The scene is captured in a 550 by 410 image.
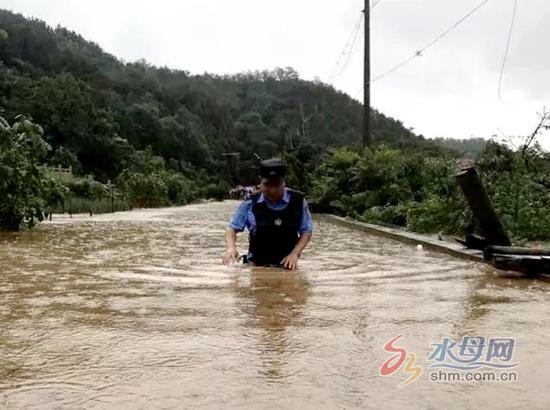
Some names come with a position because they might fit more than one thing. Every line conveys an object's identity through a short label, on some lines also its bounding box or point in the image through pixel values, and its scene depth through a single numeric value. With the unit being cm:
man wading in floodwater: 646
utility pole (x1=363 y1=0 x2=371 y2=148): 2427
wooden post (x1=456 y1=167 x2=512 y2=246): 884
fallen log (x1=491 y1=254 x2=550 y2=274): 734
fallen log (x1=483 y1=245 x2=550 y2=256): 771
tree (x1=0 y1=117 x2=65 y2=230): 1355
